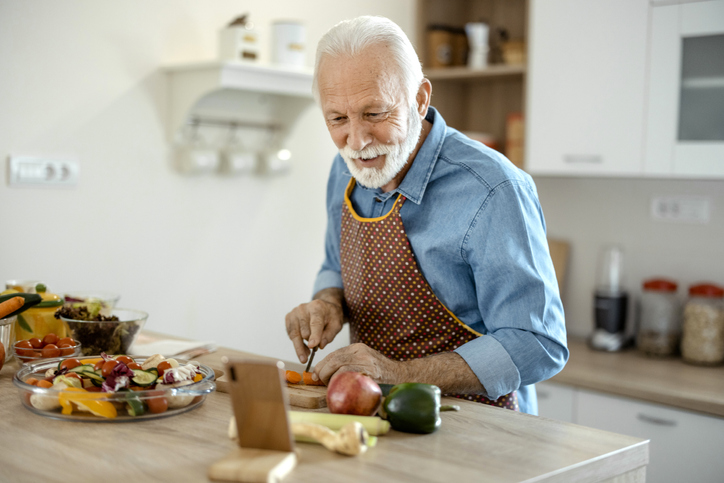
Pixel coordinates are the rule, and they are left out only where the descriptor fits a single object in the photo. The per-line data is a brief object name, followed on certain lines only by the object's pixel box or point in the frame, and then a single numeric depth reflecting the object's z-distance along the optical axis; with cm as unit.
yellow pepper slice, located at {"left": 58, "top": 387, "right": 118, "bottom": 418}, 102
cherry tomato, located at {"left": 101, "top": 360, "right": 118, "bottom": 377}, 109
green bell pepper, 97
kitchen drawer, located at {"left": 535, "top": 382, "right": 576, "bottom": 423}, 226
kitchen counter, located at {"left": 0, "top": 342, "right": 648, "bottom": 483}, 84
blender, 252
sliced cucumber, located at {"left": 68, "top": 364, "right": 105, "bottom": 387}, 108
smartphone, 86
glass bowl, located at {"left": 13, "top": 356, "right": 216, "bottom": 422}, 103
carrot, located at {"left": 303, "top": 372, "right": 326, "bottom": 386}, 120
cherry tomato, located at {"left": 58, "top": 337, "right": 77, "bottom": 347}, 132
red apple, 101
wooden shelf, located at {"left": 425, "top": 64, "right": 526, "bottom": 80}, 264
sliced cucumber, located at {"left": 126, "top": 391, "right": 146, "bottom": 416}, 103
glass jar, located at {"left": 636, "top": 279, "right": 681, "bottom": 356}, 241
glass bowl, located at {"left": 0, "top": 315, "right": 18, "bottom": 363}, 131
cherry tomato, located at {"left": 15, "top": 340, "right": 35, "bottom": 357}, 130
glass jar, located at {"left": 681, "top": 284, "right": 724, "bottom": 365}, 228
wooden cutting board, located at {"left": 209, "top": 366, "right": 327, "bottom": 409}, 112
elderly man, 120
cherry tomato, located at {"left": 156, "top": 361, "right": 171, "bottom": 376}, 113
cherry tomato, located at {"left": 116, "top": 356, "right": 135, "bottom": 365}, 118
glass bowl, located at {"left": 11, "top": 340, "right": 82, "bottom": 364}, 129
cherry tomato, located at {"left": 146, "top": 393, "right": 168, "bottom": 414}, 104
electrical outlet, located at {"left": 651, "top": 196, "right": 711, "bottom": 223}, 244
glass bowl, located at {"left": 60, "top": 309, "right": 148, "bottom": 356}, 136
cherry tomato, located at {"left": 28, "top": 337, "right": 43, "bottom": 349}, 131
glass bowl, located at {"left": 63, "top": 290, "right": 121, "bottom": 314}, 149
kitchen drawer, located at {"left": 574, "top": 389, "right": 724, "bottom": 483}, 198
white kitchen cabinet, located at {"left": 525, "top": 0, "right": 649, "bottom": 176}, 226
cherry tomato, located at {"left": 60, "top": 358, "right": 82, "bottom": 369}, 116
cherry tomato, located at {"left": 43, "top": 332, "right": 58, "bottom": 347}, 132
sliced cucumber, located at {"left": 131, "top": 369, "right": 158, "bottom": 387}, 107
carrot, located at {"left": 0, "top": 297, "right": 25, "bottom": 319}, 130
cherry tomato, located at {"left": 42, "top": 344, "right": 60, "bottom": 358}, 129
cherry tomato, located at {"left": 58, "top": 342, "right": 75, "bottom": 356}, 130
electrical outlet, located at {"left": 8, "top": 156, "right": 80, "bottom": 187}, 188
